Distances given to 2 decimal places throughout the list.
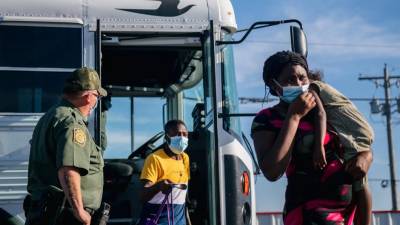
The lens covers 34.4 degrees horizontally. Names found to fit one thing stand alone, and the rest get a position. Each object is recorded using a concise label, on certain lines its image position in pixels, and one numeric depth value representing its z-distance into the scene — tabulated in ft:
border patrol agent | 11.93
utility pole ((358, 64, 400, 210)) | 107.49
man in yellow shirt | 18.76
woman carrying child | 8.73
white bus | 17.51
